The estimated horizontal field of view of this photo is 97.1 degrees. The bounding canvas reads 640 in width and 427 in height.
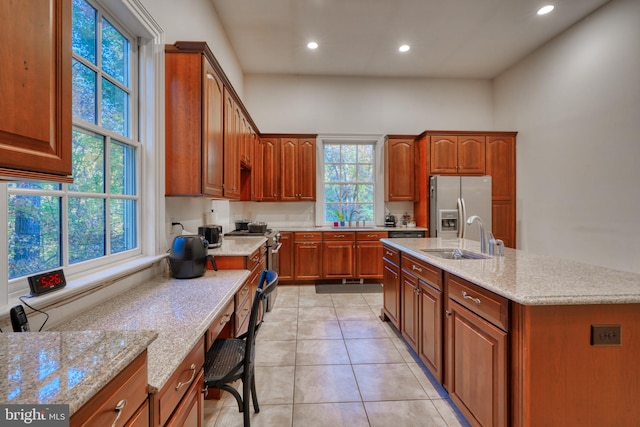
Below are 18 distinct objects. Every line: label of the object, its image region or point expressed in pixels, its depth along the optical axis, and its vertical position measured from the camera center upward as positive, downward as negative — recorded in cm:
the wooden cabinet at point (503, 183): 452 +48
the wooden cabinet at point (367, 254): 455 -66
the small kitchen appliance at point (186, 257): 183 -29
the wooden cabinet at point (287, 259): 449 -73
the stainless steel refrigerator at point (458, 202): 430 +17
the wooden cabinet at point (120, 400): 56 -42
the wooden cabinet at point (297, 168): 478 +77
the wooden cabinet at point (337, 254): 453 -65
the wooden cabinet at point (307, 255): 450 -67
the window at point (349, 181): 515 +59
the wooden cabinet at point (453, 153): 448 +95
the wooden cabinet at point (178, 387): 85 -60
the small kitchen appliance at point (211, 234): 253 -18
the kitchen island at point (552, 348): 119 -60
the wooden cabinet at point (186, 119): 206 +69
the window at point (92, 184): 120 +18
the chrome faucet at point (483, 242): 220 -23
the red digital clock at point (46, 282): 108 -27
